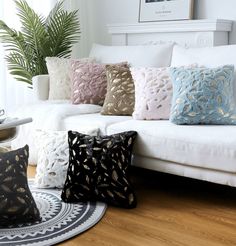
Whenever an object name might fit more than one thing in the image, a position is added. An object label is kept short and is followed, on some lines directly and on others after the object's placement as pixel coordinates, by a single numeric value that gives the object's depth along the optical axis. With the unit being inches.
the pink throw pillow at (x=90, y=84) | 141.4
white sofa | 101.0
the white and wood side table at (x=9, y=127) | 103.3
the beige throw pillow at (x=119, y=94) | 130.1
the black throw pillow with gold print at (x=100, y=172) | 105.1
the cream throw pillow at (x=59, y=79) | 150.7
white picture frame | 156.0
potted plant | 164.6
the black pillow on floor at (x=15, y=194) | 93.9
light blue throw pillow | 111.7
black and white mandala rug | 89.0
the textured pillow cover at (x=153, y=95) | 121.3
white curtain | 169.5
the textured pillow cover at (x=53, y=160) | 113.7
